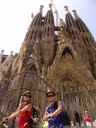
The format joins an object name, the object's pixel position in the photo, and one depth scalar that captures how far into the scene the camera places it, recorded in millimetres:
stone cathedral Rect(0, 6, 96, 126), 11586
